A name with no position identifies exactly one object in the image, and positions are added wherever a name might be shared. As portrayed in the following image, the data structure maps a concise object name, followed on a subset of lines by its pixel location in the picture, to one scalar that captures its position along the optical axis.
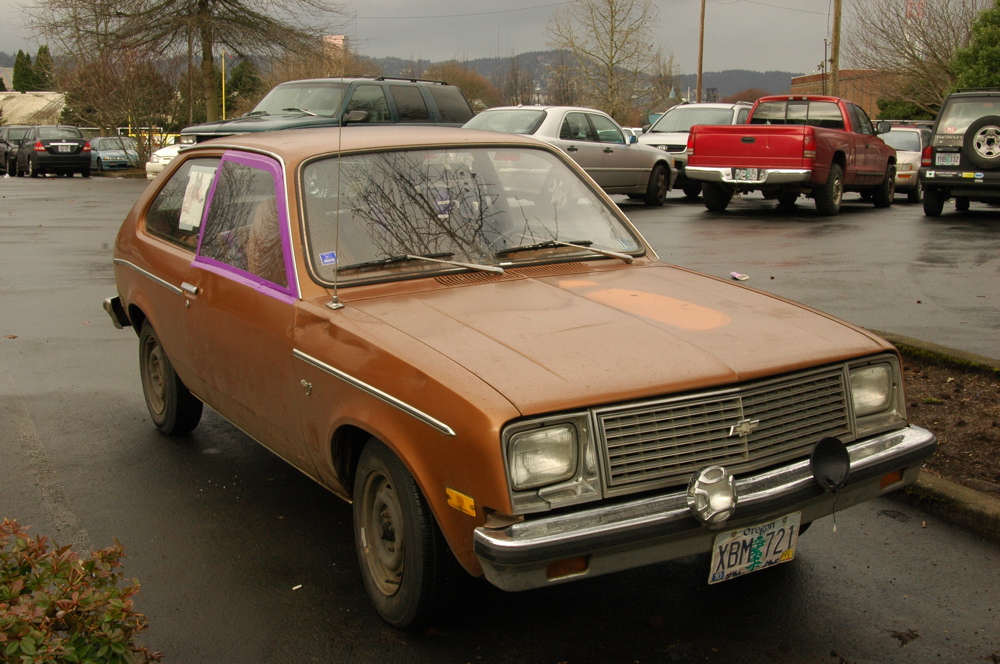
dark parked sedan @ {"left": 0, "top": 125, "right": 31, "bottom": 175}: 36.44
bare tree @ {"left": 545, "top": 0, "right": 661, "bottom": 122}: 48.78
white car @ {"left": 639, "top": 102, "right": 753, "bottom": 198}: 20.28
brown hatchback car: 2.98
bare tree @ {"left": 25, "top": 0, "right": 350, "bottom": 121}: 32.25
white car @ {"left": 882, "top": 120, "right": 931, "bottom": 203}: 21.56
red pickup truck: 15.49
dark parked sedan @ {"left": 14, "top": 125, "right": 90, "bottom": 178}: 33.84
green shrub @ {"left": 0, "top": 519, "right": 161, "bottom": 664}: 2.37
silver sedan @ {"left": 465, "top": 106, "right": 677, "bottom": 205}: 15.95
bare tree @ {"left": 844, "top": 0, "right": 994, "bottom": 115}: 37.25
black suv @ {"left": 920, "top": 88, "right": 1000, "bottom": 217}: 15.02
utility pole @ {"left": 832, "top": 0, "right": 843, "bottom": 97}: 34.31
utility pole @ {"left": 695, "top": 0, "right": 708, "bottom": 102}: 48.53
